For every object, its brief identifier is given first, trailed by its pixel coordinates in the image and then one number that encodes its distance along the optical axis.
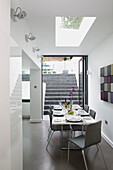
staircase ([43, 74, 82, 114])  7.58
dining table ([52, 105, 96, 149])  2.82
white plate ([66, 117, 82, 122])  2.89
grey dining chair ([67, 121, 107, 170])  2.25
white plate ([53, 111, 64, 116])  3.48
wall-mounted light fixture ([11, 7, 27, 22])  1.67
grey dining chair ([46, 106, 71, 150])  3.39
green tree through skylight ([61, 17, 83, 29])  3.17
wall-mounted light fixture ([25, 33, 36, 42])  2.47
